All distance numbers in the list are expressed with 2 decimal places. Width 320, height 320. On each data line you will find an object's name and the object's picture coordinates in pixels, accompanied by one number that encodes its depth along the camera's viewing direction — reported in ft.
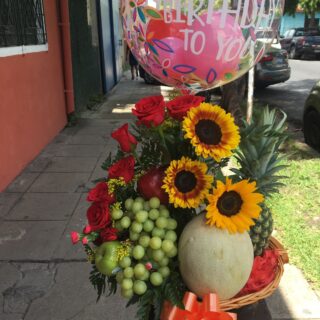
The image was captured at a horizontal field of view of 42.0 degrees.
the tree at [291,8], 65.05
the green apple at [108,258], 4.80
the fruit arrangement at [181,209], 4.71
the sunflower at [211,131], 4.74
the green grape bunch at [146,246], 4.71
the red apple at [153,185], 5.14
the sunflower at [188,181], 4.85
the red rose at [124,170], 5.25
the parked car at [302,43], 76.23
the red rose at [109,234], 5.04
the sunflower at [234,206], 4.71
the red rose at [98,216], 5.03
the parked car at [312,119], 21.63
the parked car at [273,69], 37.96
